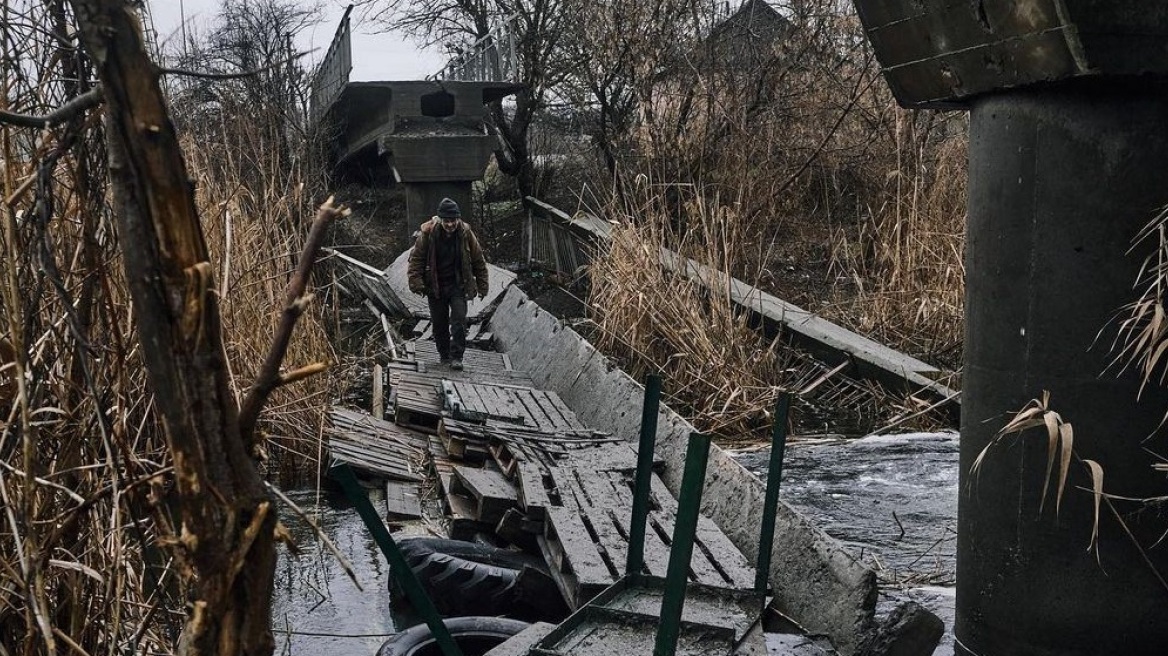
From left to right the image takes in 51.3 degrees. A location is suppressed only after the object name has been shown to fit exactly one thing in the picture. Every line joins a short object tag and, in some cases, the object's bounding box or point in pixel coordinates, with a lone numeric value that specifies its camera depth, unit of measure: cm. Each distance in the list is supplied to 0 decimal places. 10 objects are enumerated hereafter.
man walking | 1216
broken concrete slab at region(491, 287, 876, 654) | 470
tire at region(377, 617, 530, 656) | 509
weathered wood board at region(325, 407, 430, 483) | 855
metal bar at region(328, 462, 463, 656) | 285
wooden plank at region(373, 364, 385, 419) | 1083
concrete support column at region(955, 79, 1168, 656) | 382
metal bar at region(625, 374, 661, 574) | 442
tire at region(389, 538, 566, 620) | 584
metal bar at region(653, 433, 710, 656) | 324
